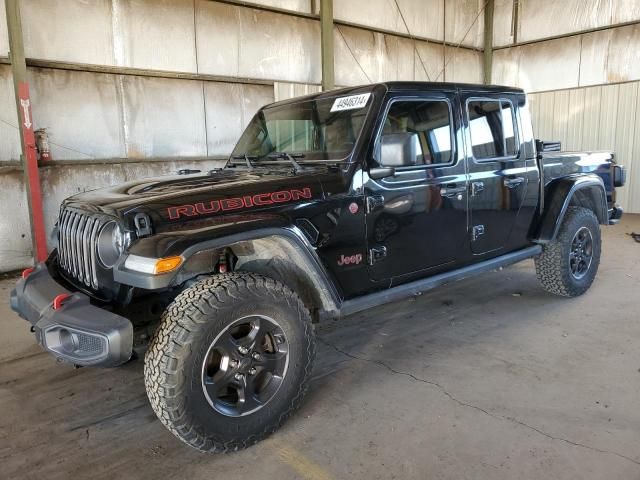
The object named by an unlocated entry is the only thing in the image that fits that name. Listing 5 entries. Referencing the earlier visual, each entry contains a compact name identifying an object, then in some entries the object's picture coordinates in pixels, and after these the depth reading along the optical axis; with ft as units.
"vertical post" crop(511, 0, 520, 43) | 35.50
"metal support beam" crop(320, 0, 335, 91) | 27.17
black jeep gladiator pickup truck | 7.13
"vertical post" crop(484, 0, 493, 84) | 36.83
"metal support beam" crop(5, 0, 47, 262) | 18.08
